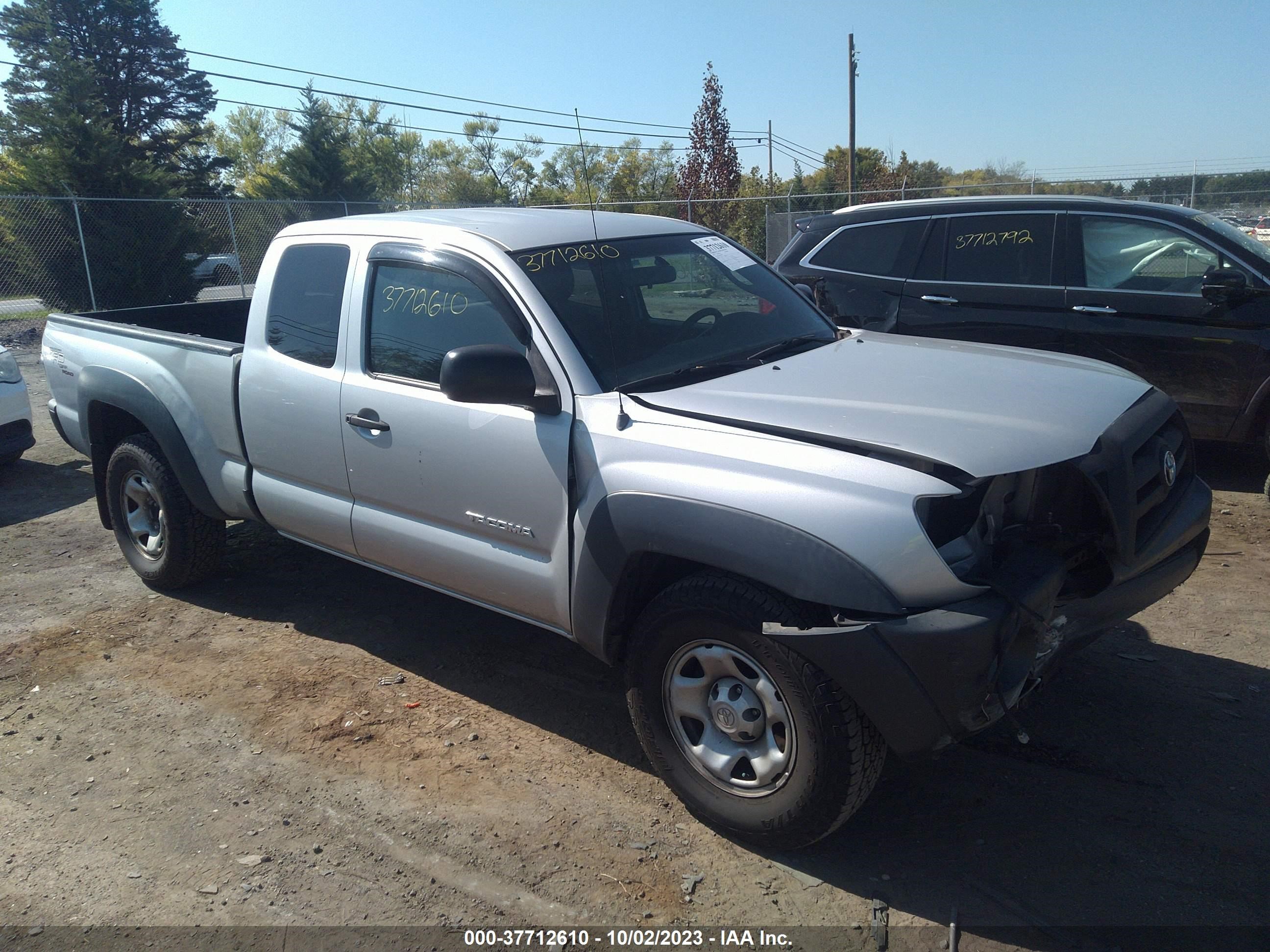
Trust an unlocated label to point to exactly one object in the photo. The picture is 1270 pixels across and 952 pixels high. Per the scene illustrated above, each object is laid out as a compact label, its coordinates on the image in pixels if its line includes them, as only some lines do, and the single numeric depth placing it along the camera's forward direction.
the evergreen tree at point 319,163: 29.42
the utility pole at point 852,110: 29.67
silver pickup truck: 2.57
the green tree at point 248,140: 60.28
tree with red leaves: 24.80
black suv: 5.98
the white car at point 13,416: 7.70
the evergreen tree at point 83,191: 16.53
